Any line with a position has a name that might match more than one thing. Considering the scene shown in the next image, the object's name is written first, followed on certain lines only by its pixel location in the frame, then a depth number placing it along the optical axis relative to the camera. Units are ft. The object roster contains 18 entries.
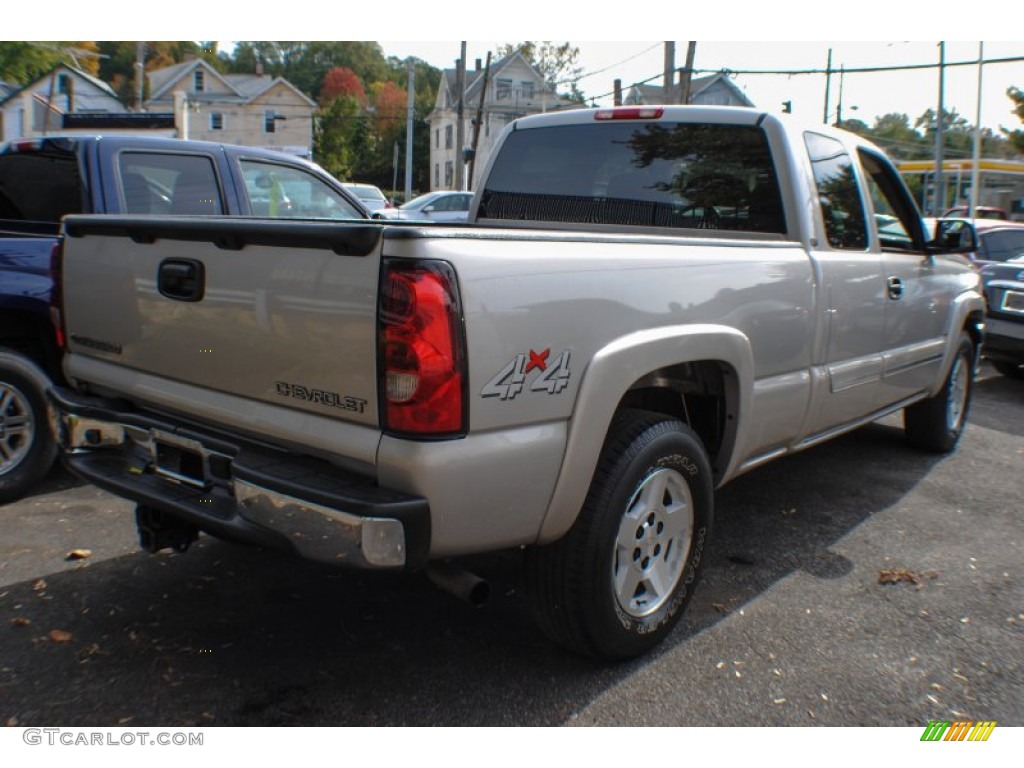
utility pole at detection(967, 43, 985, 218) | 89.66
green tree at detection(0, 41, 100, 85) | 72.23
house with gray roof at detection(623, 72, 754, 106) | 161.07
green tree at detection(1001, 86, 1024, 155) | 78.02
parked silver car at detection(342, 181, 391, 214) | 83.86
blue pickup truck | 14.88
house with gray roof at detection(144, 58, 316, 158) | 208.64
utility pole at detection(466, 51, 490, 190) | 87.88
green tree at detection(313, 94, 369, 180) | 202.28
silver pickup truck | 7.57
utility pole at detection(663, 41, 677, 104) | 67.01
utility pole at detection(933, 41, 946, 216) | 89.67
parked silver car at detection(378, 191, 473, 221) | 74.43
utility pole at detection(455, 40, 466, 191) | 100.28
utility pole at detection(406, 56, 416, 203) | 134.93
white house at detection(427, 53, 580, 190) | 191.42
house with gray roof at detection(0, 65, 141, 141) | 166.81
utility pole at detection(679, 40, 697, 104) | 68.13
